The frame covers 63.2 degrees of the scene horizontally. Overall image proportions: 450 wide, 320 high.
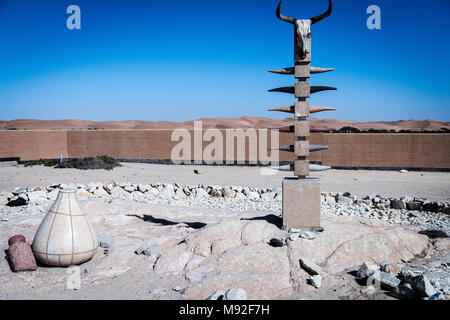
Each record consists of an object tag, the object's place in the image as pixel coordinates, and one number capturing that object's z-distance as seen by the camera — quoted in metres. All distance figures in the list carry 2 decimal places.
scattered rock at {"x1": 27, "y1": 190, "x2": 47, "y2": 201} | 8.59
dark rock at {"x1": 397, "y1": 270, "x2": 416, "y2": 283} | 3.85
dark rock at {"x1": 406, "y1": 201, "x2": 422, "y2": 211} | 8.17
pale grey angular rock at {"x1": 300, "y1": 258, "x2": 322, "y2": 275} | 4.27
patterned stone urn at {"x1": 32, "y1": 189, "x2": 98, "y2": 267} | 4.37
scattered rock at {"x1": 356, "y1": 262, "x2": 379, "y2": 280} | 4.11
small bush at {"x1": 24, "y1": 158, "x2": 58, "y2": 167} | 16.80
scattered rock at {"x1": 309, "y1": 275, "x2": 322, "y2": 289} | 4.07
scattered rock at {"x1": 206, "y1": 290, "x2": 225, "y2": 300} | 3.70
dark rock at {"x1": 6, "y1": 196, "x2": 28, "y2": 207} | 8.22
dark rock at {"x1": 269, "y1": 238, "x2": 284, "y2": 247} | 4.80
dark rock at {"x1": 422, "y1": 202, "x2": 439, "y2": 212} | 8.03
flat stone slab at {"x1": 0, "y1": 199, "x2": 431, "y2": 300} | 4.06
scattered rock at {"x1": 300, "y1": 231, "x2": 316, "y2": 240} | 4.96
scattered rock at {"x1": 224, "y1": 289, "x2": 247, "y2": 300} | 3.59
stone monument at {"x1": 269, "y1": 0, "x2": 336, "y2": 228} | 5.22
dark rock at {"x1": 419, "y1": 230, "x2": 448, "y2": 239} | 5.93
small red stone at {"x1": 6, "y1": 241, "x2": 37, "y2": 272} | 4.33
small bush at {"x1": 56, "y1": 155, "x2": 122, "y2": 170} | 15.47
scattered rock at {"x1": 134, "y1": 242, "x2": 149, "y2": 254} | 5.09
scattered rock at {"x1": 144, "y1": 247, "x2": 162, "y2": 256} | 5.03
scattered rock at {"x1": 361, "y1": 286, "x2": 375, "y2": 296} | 3.90
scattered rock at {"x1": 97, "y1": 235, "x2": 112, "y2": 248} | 5.41
